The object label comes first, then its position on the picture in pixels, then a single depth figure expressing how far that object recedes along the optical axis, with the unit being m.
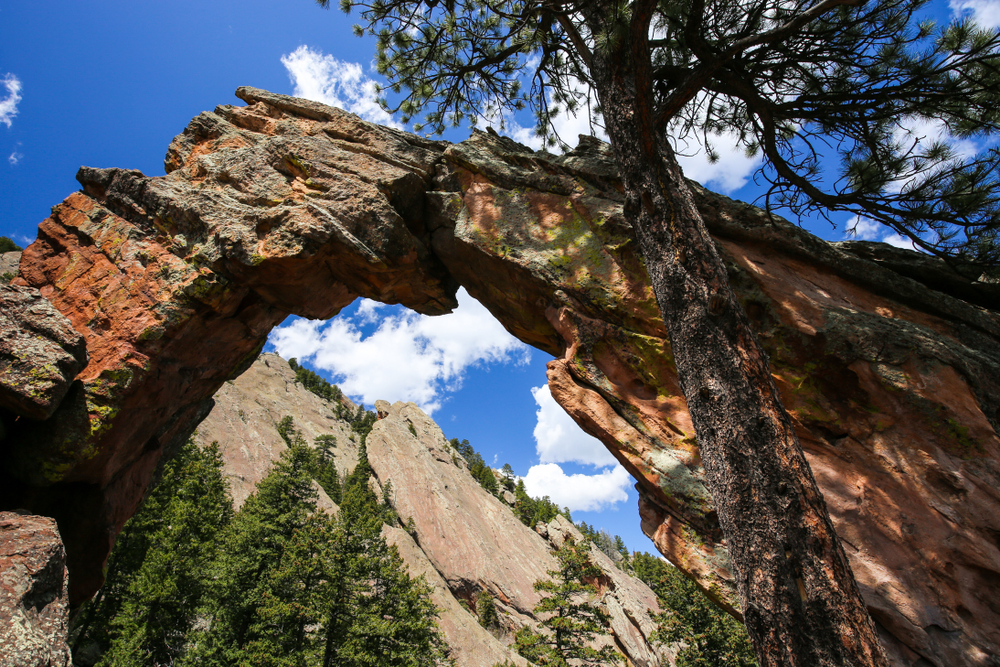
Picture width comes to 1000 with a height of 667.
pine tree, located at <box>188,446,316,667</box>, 15.32
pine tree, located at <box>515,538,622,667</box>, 17.06
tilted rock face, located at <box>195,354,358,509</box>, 41.50
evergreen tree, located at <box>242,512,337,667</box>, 14.82
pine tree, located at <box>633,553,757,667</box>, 17.78
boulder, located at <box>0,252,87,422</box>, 5.77
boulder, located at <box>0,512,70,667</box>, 4.08
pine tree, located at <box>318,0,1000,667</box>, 3.60
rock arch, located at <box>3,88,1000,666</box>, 5.69
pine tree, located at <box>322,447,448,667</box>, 15.72
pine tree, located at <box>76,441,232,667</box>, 15.93
